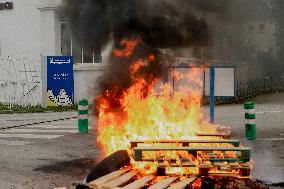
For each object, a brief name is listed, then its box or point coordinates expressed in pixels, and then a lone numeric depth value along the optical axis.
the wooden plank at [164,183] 5.55
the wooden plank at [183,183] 5.51
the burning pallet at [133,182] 5.61
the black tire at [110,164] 6.25
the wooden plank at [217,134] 7.48
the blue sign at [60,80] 21.77
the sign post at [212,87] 11.36
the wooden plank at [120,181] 5.67
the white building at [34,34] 23.47
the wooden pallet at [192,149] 6.08
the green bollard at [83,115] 12.95
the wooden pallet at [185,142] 6.59
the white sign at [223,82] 11.52
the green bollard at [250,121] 11.34
